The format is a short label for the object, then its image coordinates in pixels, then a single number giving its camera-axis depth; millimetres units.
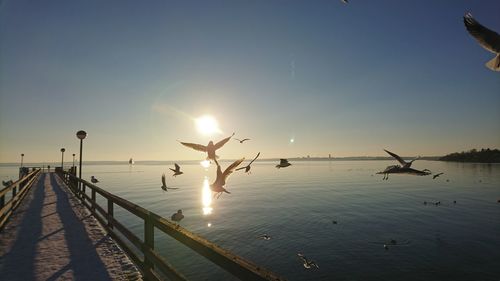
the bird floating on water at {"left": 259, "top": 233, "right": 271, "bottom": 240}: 19434
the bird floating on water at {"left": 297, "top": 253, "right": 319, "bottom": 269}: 14188
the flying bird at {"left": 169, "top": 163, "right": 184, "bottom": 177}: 4164
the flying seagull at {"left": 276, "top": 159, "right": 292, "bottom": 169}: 4410
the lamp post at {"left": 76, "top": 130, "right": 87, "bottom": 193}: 22398
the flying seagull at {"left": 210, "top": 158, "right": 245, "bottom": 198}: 2685
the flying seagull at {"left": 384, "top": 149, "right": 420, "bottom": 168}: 4938
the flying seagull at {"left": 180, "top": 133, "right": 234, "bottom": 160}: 2551
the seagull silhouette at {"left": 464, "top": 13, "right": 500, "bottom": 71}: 4418
